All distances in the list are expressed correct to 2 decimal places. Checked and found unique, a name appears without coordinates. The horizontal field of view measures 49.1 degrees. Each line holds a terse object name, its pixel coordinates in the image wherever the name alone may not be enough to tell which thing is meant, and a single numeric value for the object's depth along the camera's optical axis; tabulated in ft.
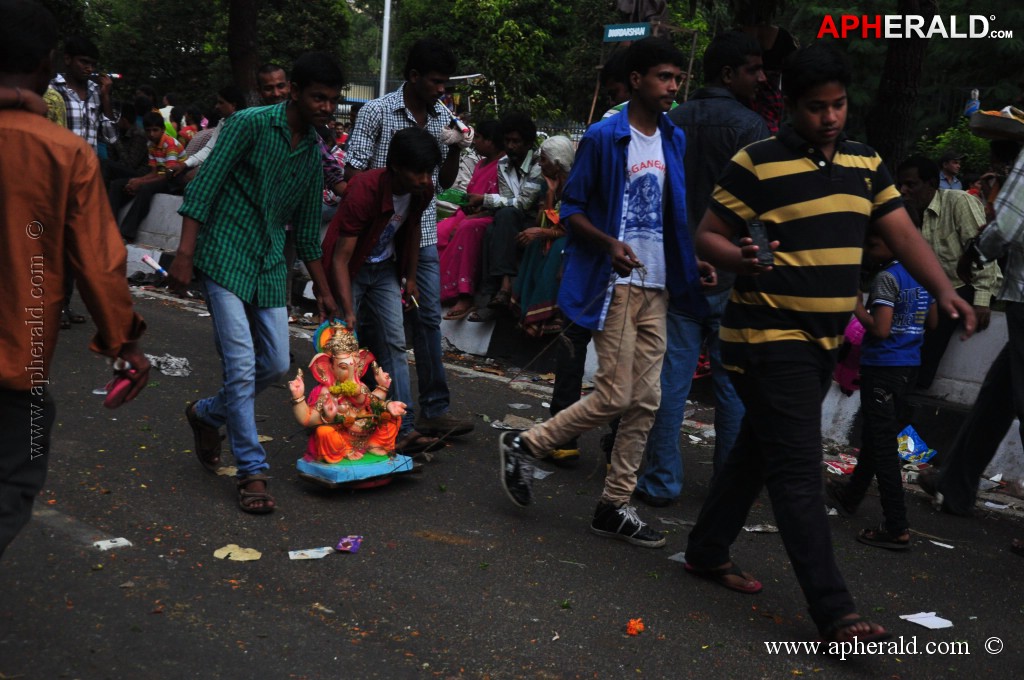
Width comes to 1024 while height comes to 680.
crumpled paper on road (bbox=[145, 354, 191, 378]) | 25.66
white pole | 118.52
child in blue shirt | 17.40
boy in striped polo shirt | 12.98
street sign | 34.40
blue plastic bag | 23.12
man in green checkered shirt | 16.49
